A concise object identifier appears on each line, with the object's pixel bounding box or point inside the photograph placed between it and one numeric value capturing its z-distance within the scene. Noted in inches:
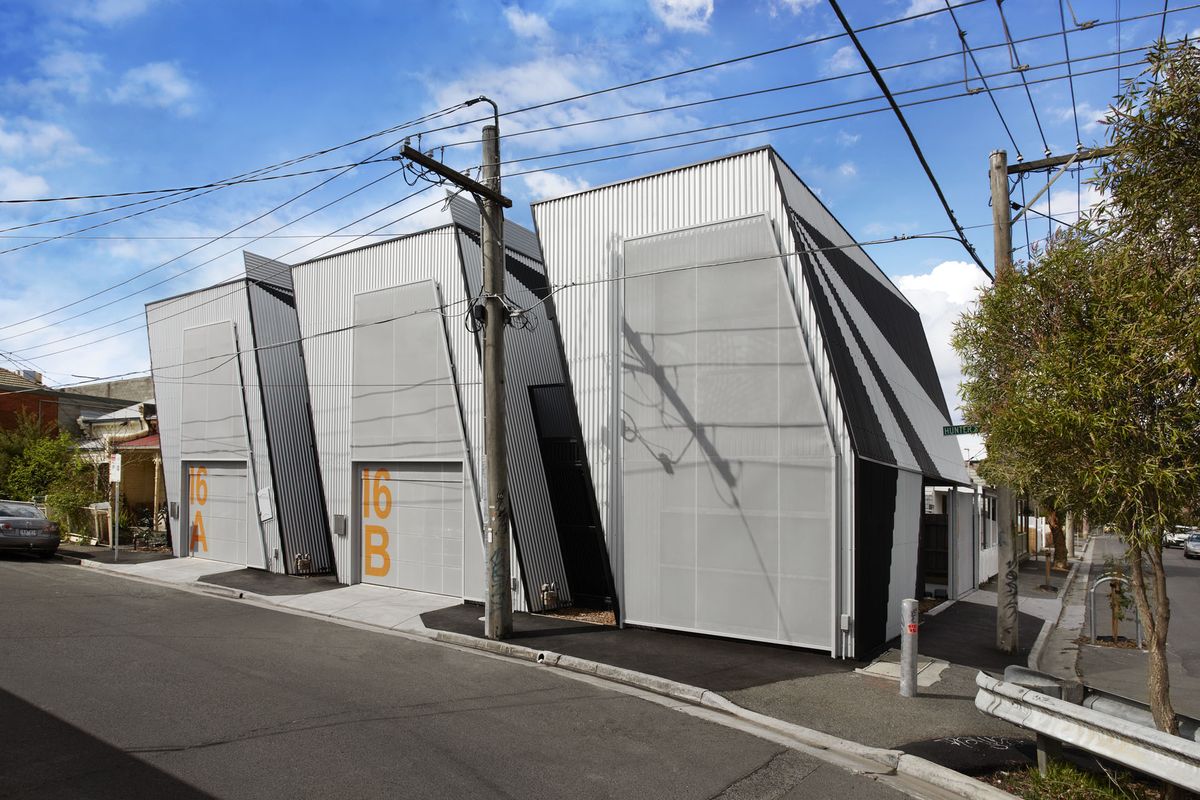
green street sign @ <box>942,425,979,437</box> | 456.8
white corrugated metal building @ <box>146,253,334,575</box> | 733.3
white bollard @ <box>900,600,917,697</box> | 356.5
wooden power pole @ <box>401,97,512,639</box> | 460.1
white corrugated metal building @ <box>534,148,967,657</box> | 437.4
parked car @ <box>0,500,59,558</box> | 799.7
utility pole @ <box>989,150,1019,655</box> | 468.1
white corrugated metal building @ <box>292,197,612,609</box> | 579.8
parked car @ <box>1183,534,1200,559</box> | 1417.3
